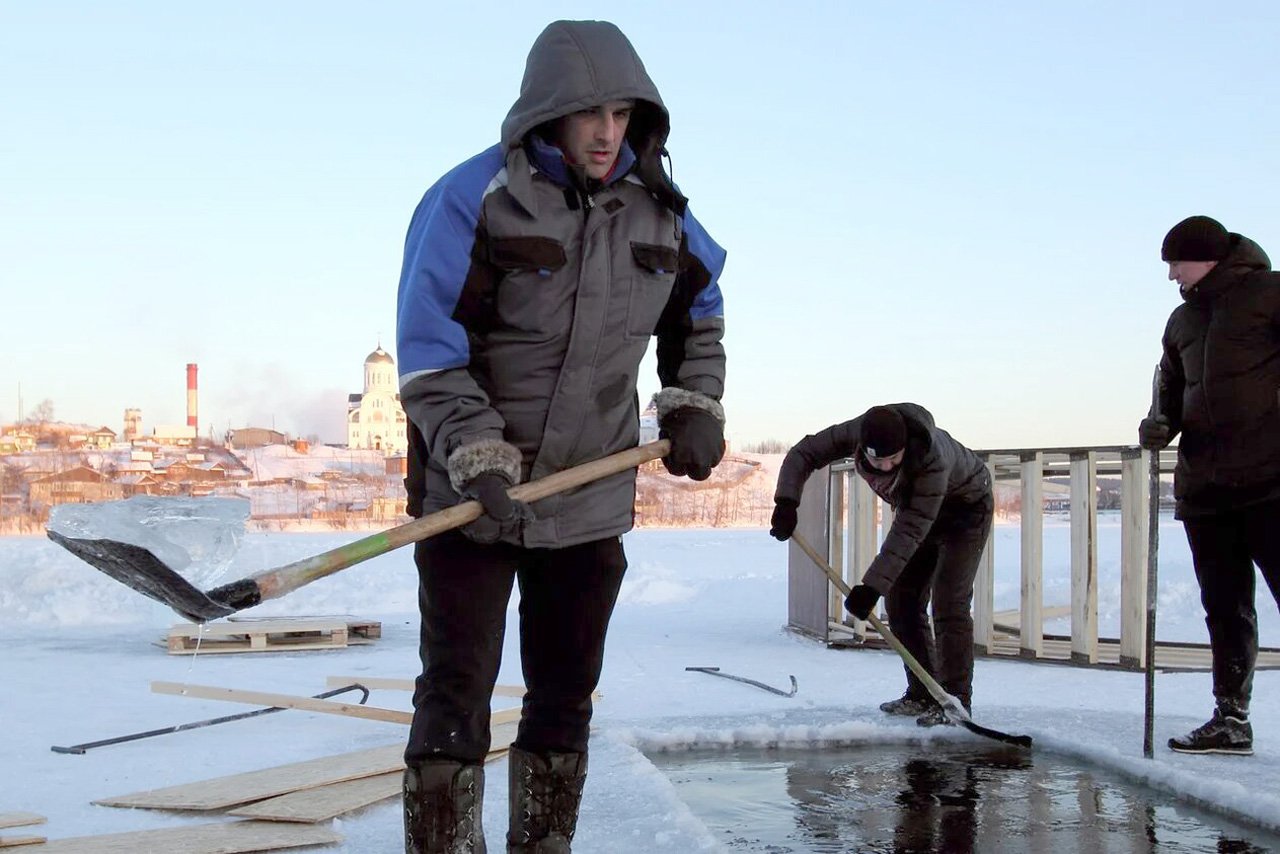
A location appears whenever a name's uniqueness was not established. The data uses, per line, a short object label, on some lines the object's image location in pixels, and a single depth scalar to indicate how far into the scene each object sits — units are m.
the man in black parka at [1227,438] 4.30
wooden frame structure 7.03
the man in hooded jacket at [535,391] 2.44
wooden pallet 8.19
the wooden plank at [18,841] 3.08
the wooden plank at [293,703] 4.82
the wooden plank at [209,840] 3.02
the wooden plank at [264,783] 3.54
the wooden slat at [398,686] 5.78
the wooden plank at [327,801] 3.36
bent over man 4.83
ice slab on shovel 2.44
